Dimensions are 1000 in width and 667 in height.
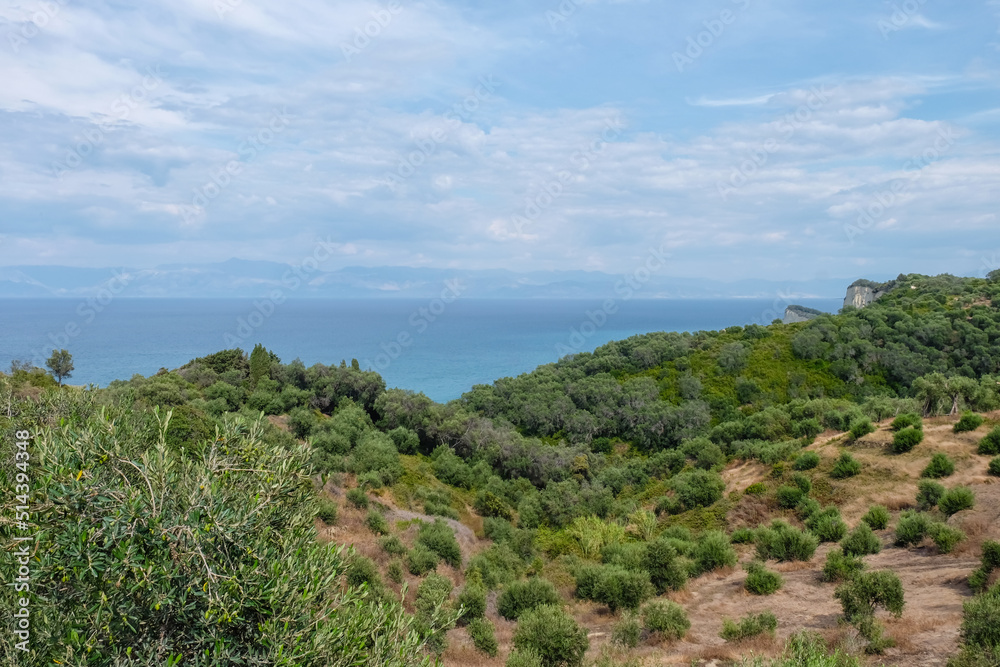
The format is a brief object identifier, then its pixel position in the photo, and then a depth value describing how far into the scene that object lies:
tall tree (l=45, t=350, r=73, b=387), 53.00
